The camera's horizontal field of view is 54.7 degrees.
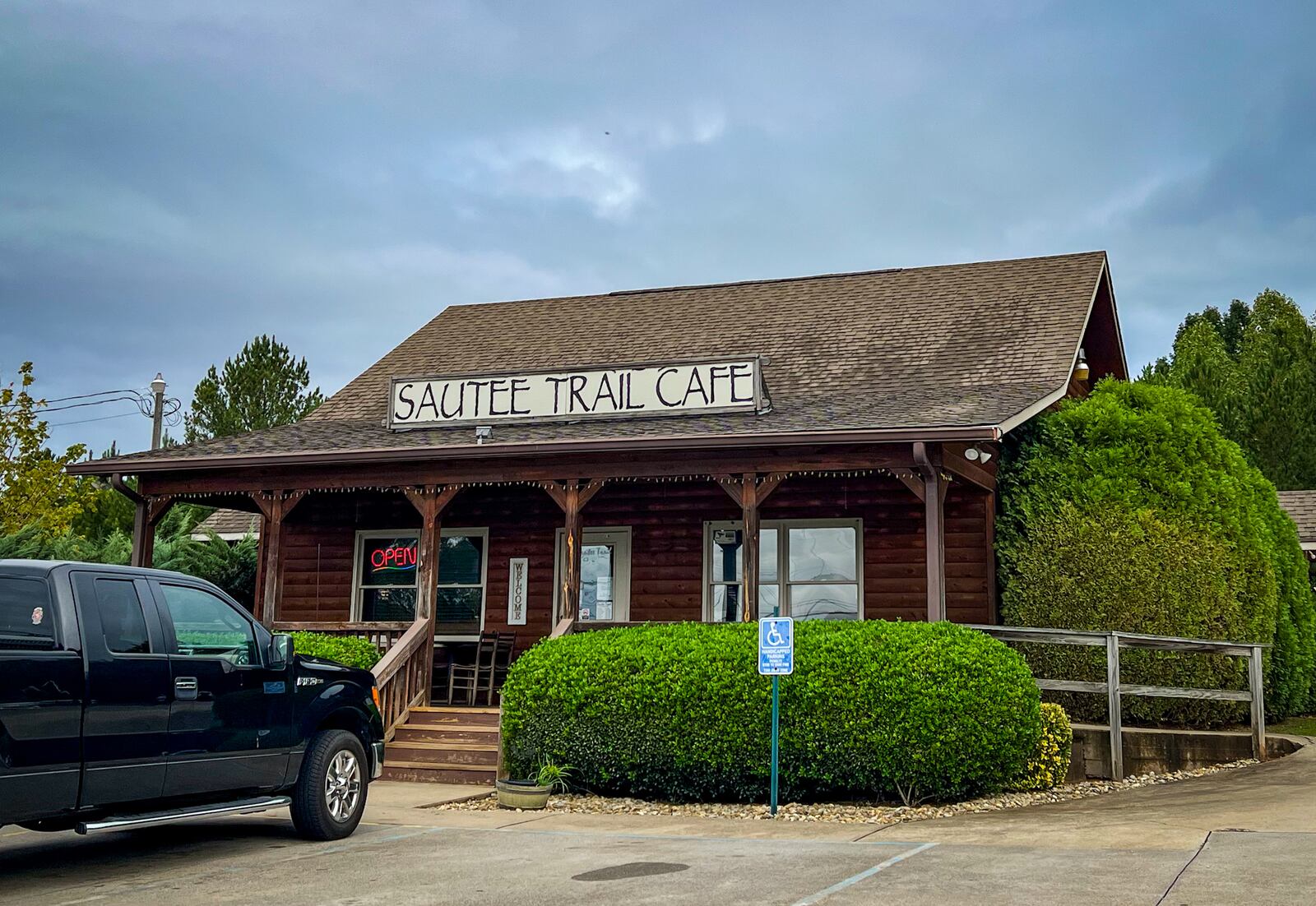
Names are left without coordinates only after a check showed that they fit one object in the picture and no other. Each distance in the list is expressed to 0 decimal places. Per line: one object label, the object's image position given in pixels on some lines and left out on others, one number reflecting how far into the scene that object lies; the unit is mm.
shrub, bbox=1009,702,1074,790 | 11922
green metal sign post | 10914
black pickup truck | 6926
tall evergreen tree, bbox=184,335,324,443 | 39469
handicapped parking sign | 10758
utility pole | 27438
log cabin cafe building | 14398
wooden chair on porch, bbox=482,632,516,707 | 16547
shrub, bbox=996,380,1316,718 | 15484
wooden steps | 13182
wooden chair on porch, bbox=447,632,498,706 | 16281
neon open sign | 18719
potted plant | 11312
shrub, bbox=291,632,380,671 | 14148
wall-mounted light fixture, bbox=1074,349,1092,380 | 18797
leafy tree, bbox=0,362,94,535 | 25859
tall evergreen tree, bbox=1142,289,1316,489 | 37469
